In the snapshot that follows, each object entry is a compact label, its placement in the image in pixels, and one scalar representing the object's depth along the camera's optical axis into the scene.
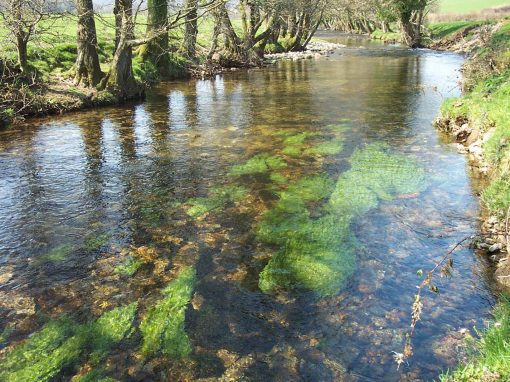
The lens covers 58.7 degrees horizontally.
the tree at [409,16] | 45.97
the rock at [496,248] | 6.93
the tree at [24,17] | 14.52
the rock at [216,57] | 30.98
